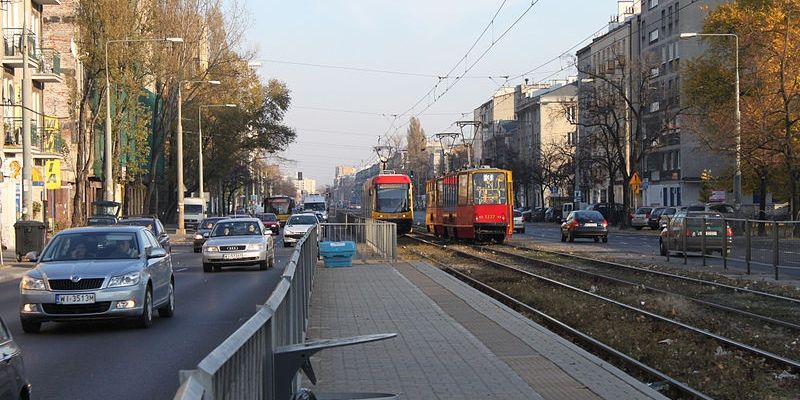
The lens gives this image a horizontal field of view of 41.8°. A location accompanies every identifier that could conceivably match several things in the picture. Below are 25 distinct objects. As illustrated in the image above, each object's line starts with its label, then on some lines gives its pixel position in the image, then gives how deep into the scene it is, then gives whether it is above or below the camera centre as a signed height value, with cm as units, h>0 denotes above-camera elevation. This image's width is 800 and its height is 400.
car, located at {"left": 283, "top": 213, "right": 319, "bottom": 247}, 4668 -67
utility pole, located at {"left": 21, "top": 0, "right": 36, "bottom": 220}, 3453 +217
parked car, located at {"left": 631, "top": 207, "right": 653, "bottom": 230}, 6731 -52
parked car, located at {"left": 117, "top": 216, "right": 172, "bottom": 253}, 2978 -34
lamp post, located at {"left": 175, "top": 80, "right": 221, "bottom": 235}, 5802 +267
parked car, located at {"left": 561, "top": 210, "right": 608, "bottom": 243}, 4828 -72
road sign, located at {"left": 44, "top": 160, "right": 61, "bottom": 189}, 3619 +147
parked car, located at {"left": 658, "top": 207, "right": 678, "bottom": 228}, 5922 -13
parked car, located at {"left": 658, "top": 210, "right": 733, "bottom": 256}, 2956 -72
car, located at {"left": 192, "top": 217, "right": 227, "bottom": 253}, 4412 -82
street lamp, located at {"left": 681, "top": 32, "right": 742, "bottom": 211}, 4357 +132
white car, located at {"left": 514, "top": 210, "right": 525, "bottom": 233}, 6481 -80
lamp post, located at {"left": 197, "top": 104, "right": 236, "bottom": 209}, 6579 +384
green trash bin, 3444 -71
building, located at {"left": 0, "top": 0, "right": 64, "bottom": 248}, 4494 +518
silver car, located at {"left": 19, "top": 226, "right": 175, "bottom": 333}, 1425 -89
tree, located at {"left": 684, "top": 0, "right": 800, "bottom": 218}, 4566 +504
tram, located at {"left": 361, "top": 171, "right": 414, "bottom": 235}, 5466 +65
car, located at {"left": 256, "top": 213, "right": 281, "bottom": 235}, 6588 -61
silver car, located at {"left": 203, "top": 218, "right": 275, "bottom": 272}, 2864 -96
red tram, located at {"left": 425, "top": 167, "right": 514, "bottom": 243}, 4406 +31
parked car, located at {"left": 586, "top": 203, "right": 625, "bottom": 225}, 7350 -19
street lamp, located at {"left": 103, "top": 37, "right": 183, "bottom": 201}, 4334 +210
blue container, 3059 -120
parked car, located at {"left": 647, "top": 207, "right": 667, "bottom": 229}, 6489 -51
